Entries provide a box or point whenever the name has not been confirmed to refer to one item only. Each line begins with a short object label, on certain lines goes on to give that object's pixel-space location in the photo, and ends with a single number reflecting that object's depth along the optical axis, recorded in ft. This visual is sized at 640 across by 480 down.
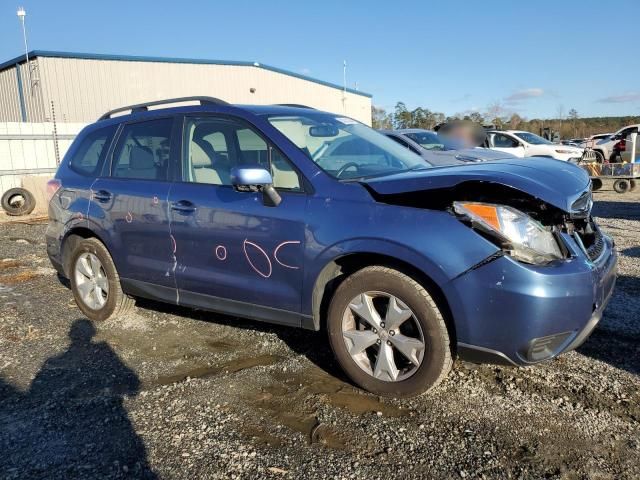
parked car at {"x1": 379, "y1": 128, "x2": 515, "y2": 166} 29.71
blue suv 9.31
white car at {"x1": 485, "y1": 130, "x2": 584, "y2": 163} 58.18
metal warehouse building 70.74
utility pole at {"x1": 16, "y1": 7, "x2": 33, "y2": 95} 68.43
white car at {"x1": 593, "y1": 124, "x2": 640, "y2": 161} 63.98
